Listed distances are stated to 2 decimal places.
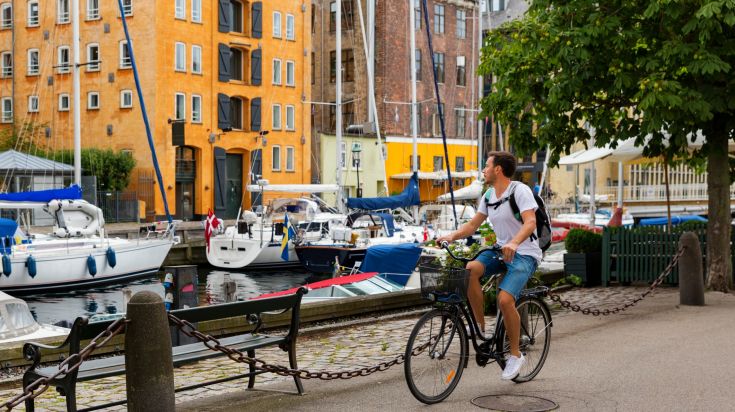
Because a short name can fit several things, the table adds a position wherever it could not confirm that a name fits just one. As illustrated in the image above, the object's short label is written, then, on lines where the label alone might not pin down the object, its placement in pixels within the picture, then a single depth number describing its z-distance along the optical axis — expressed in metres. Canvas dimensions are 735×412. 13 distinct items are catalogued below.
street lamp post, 50.38
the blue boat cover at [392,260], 26.55
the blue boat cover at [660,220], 34.50
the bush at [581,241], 19.84
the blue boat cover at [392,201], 39.88
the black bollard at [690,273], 15.70
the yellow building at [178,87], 55.97
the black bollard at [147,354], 7.17
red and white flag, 40.53
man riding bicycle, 8.84
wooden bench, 7.28
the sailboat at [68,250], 31.61
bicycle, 8.40
